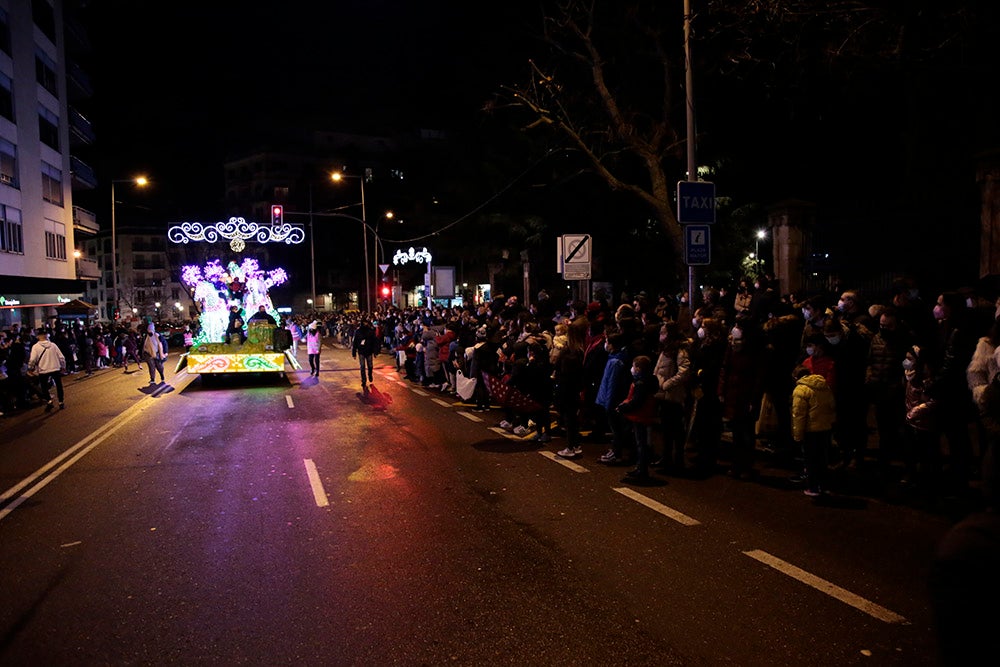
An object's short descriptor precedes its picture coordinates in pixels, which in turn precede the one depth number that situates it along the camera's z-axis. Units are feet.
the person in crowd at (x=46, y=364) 51.26
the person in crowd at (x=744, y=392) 27.50
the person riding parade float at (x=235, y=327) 68.44
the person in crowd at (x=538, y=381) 35.06
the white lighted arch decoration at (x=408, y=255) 126.72
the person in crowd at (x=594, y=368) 34.68
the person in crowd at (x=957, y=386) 23.24
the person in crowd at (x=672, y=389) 27.14
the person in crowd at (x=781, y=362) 27.55
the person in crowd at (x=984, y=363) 21.31
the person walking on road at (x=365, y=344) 61.46
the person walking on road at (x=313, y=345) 73.97
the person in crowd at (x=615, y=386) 29.27
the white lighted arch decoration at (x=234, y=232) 100.73
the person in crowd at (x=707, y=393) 28.17
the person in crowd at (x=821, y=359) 26.25
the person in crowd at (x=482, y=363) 45.24
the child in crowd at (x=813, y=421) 23.73
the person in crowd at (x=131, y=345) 98.74
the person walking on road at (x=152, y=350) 67.41
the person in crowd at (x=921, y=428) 23.54
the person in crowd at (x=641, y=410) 26.81
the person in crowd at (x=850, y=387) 26.78
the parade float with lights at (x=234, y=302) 64.95
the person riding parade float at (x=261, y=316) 74.91
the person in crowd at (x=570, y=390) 31.65
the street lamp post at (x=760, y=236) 74.15
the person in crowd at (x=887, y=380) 25.76
